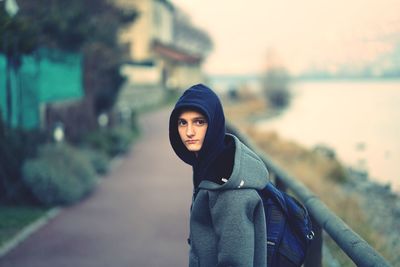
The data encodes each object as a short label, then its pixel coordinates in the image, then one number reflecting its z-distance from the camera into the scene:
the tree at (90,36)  9.49
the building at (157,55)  32.47
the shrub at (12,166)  7.08
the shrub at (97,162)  9.96
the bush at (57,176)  7.15
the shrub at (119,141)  12.72
